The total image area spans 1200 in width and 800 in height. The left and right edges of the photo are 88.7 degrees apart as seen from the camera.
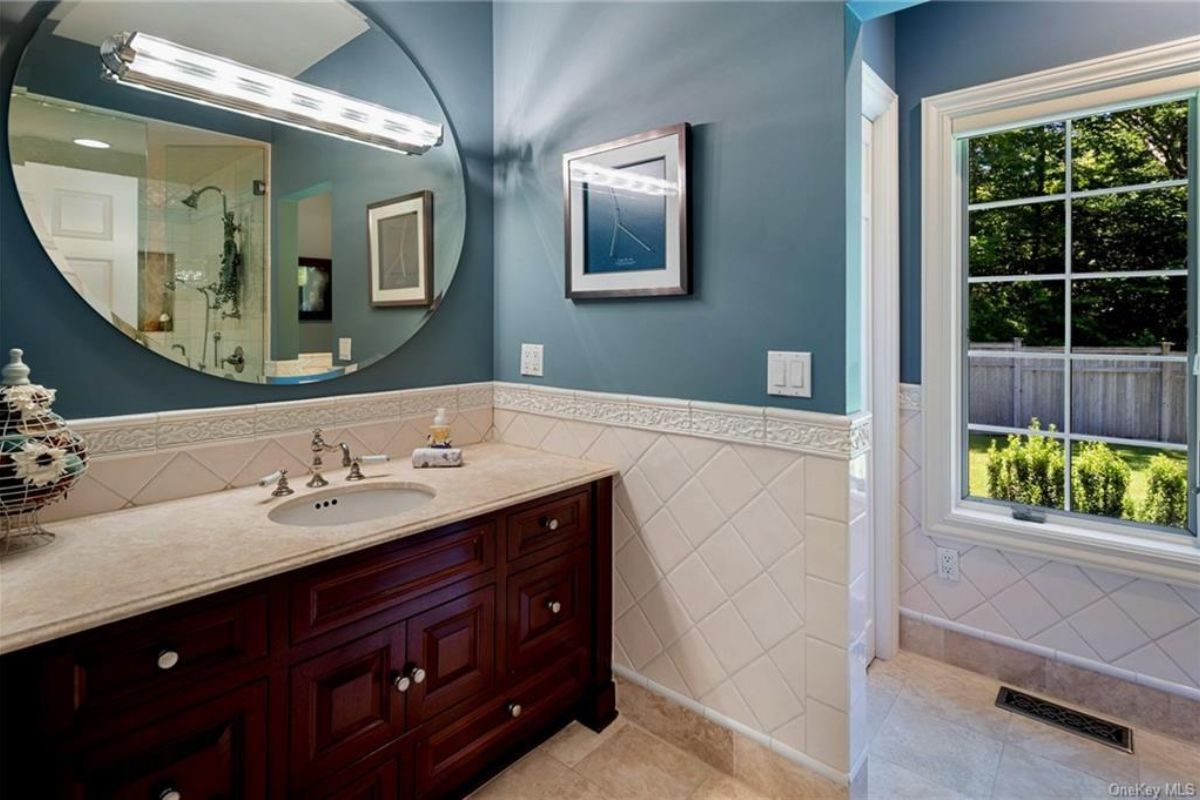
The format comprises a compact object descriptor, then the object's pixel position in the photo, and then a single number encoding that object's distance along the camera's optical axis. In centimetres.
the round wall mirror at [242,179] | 141
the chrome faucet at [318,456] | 170
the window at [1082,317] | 196
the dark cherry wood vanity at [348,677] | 98
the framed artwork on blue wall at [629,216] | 175
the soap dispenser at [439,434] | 201
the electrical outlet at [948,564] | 231
